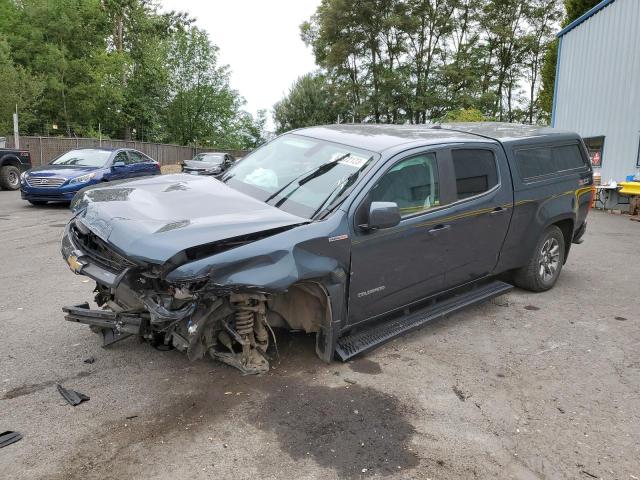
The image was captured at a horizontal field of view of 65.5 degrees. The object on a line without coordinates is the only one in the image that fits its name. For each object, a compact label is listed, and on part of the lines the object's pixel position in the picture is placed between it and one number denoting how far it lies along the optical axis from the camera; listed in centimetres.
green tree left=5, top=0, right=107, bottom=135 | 3041
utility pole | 2059
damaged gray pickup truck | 318
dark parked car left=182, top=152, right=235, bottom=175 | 1895
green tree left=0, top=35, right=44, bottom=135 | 2292
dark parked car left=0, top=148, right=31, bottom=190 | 1547
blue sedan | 1189
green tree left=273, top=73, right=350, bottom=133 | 4969
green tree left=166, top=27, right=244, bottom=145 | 4553
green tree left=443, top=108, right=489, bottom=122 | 2560
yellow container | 1360
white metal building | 1486
